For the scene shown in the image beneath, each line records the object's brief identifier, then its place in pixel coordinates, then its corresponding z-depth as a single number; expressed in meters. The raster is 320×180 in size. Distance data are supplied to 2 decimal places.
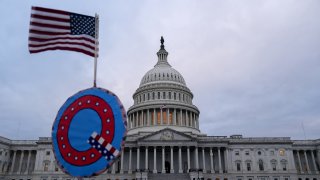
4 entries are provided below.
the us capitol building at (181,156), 79.50
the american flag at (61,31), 18.22
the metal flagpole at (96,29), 18.57
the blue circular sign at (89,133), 12.35
